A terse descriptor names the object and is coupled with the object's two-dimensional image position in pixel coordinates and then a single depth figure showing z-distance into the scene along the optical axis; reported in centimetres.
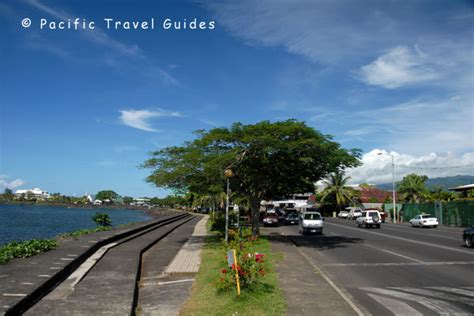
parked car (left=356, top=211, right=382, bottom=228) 3934
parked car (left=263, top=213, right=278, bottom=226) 4081
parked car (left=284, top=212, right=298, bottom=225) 4538
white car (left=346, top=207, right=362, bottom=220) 6316
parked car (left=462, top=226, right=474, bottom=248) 2055
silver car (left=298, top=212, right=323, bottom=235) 2961
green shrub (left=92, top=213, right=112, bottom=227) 3422
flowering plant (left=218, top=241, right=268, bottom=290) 954
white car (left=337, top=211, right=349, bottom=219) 6811
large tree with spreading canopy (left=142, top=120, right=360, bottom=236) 2061
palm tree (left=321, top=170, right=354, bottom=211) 7725
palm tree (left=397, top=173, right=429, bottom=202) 6875
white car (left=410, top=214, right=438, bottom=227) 4147
